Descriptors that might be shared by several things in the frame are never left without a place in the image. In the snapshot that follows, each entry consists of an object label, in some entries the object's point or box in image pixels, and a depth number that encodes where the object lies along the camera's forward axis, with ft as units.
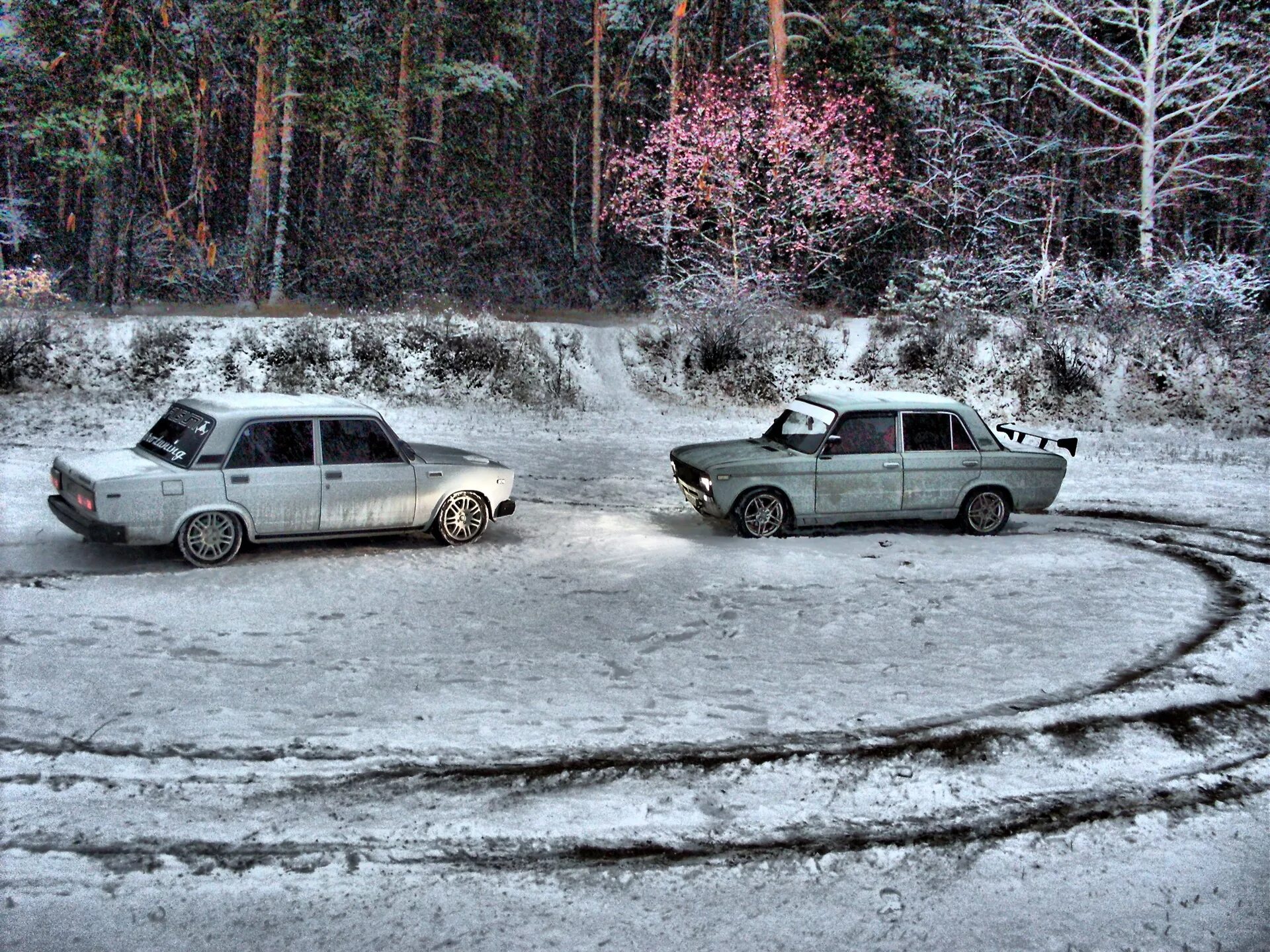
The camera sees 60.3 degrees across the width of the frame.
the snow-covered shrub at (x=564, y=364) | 77.25
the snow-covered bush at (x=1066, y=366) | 77.82
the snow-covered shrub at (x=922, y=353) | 81.82
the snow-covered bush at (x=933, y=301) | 84.43
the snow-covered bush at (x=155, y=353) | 70.85
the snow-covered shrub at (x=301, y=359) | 72.64
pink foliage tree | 93.04
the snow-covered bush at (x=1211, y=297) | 79.71
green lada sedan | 37.45
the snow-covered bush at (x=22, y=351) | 65.31
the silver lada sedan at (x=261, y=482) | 30.63
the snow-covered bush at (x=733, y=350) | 81.15
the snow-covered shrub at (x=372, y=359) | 74.38
